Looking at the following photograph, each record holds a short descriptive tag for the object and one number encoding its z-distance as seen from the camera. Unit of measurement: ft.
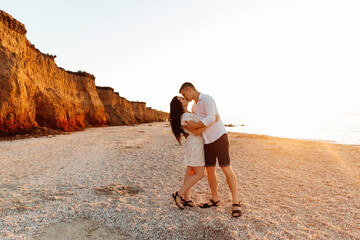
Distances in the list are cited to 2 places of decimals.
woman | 11.19
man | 10.59
